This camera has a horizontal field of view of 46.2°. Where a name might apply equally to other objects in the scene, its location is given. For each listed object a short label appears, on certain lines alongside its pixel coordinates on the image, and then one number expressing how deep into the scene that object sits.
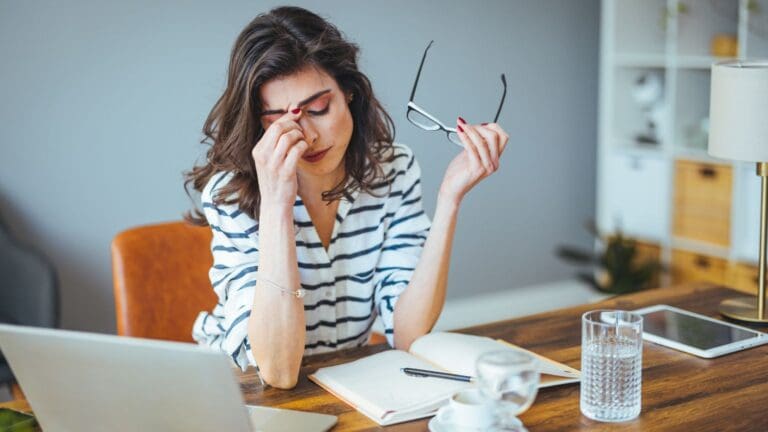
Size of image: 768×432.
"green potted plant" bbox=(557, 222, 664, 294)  3.75
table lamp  1.69
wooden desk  1.25
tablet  1.55
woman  1.52
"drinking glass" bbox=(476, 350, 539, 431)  1.07
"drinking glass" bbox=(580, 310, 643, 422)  1.25
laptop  1.04
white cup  1.17
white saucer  1.18
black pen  1.37
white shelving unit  3.37
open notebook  1.29
